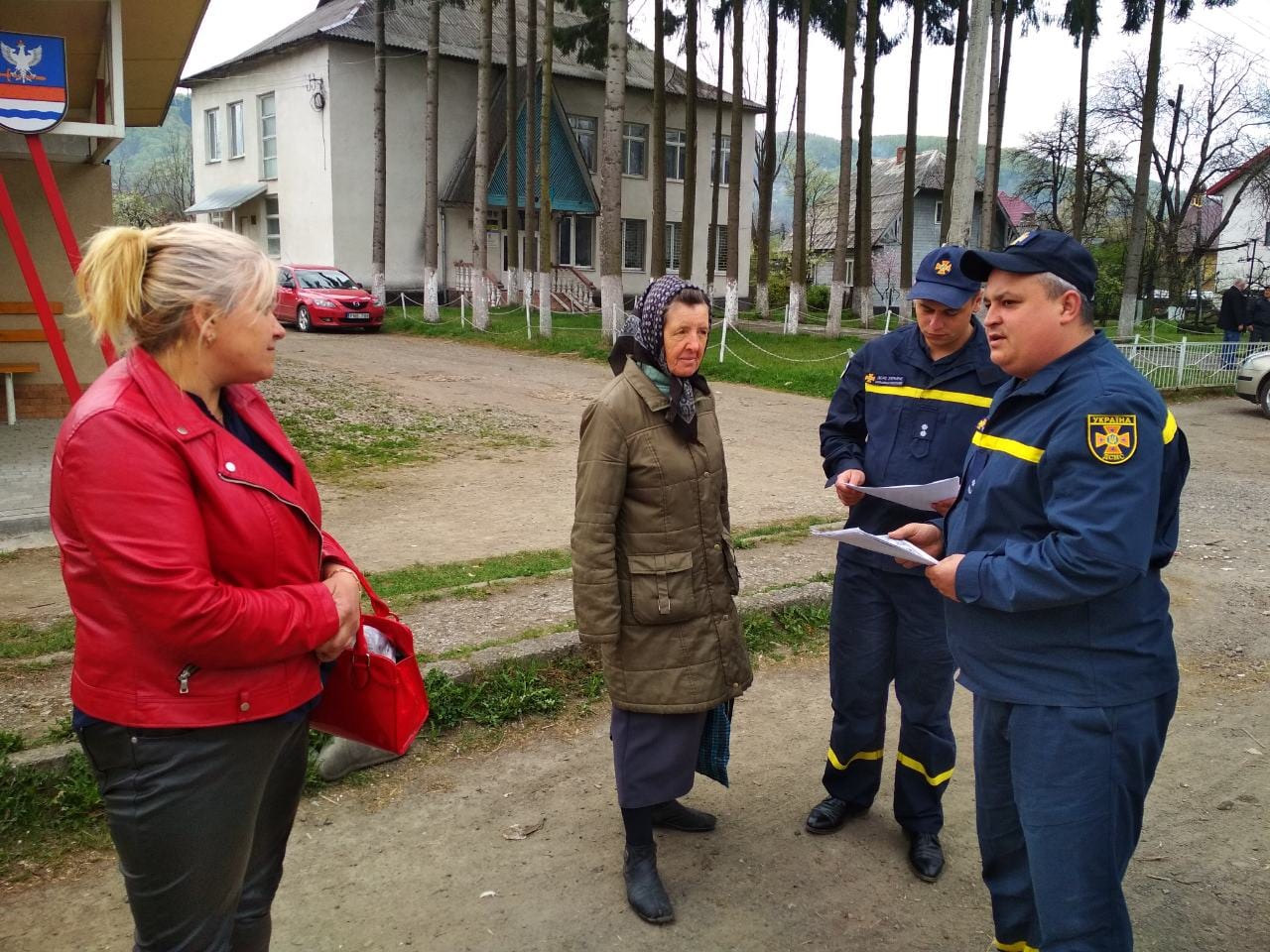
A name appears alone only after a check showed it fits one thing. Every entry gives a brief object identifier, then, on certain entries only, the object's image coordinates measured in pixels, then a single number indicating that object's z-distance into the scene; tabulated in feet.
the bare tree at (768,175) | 94.38
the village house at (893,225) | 162.50
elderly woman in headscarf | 10.48
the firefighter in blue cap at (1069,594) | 7.66
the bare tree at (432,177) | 79.87
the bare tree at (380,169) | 83.35
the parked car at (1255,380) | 51.29
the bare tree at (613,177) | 60.34
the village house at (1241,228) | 171.42
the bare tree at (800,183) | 83.56
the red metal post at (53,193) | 22.67
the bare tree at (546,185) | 72.08
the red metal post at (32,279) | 22.47
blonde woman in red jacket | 6.25
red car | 76.38
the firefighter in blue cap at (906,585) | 11.71
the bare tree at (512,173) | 83.46
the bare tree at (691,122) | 83.15
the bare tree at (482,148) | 77.10
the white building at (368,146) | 96.63
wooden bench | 34.53
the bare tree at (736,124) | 81.76
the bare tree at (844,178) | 74.13
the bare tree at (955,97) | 90.48
